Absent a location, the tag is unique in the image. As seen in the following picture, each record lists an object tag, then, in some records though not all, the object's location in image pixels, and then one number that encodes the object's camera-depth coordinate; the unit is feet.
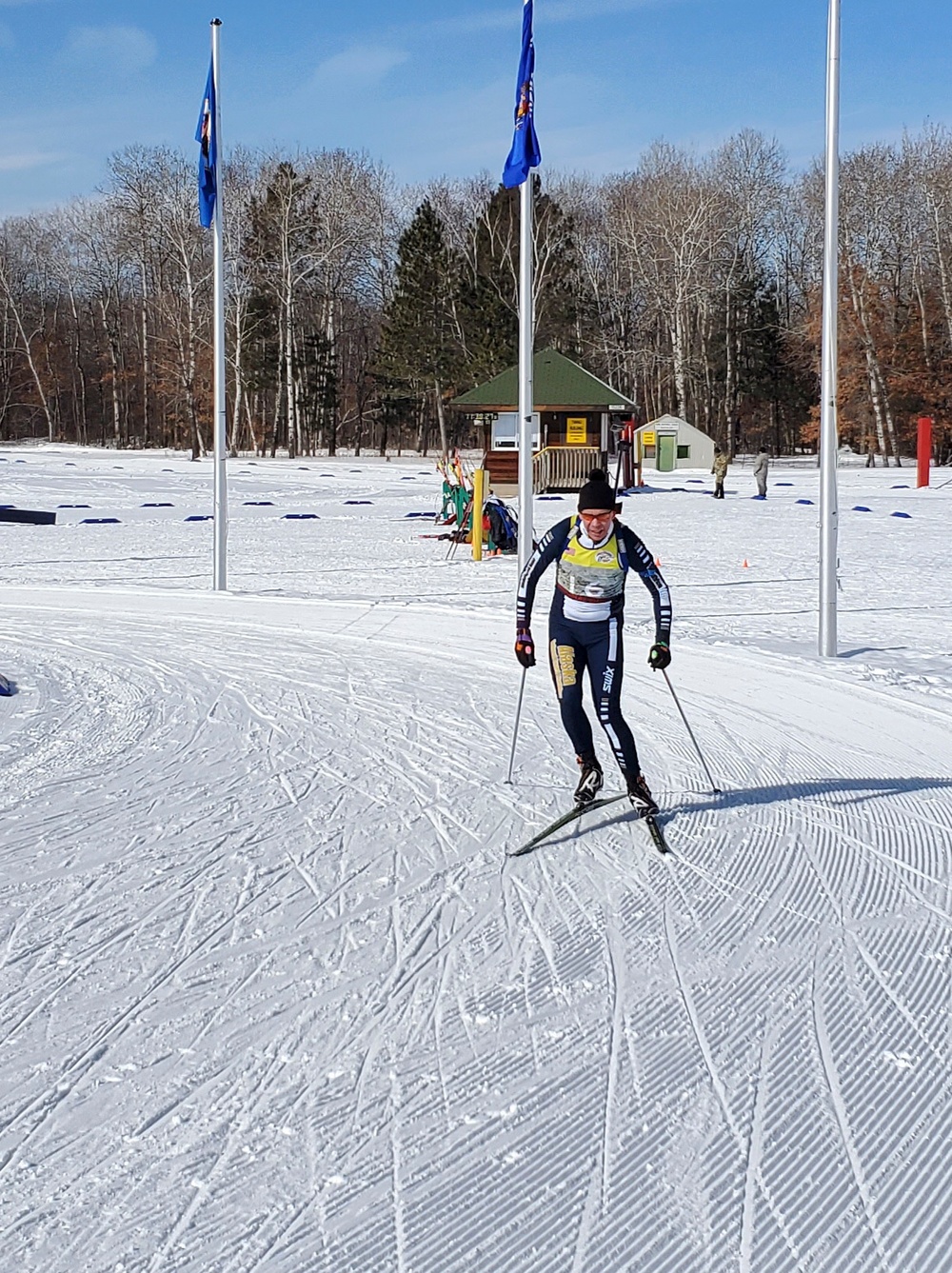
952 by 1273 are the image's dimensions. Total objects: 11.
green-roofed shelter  136.15
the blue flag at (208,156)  55.42
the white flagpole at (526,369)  53.83
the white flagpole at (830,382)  39.45
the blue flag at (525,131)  51.57
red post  140.26
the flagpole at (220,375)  55.16
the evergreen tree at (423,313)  213.66
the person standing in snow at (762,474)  131.95
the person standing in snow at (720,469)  130.00
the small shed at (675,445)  206.08
